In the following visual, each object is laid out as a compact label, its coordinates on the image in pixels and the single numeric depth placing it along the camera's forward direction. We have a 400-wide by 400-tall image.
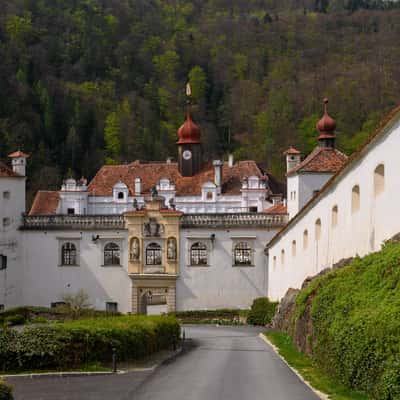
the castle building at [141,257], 53.62
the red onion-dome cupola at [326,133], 52.81
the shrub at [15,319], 41.53
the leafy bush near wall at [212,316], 51.00
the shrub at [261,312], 46.71
